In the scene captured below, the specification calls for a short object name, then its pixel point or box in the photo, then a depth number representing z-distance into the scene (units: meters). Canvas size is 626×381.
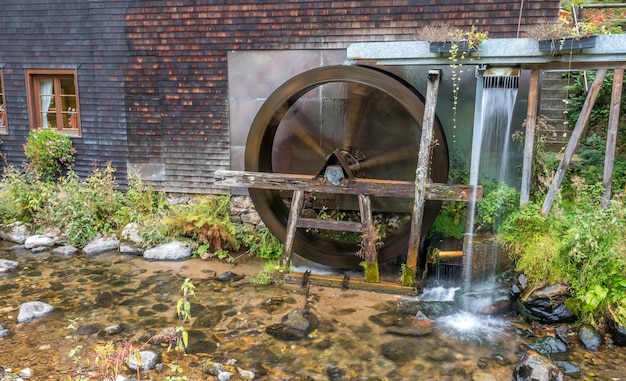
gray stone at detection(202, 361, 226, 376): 3.82
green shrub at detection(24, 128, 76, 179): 7.31
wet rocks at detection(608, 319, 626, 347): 4.10
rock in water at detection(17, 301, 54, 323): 4.72
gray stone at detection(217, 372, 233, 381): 3.75
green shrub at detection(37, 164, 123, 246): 6.91
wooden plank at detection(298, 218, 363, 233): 5.47
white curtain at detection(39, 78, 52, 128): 7.72
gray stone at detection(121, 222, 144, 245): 6.72
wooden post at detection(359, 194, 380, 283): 5.35
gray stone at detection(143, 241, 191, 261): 6.45
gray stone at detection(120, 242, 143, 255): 6.62
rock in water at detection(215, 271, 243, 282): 5.78
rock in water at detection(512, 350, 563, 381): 3.62
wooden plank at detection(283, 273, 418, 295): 5.25
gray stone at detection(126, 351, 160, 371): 3.83
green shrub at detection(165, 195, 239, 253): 6.53
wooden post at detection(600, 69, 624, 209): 4.65
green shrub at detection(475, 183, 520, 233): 5.32
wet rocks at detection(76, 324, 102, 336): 4.47
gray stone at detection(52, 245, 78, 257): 6.62
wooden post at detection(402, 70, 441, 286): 5.03
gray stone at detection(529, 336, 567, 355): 4.12
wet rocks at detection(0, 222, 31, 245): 7.10
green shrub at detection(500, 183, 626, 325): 4.25
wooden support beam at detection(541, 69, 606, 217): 4.56
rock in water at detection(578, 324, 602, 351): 4.14
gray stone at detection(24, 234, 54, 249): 6.83
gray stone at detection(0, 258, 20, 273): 6.02
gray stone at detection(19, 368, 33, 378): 3.74
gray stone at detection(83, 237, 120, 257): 6.68
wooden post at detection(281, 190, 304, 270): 5.60
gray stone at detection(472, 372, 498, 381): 3.79
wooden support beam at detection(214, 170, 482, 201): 4.98
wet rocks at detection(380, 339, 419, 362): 4.11
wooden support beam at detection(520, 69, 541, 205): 4.89
